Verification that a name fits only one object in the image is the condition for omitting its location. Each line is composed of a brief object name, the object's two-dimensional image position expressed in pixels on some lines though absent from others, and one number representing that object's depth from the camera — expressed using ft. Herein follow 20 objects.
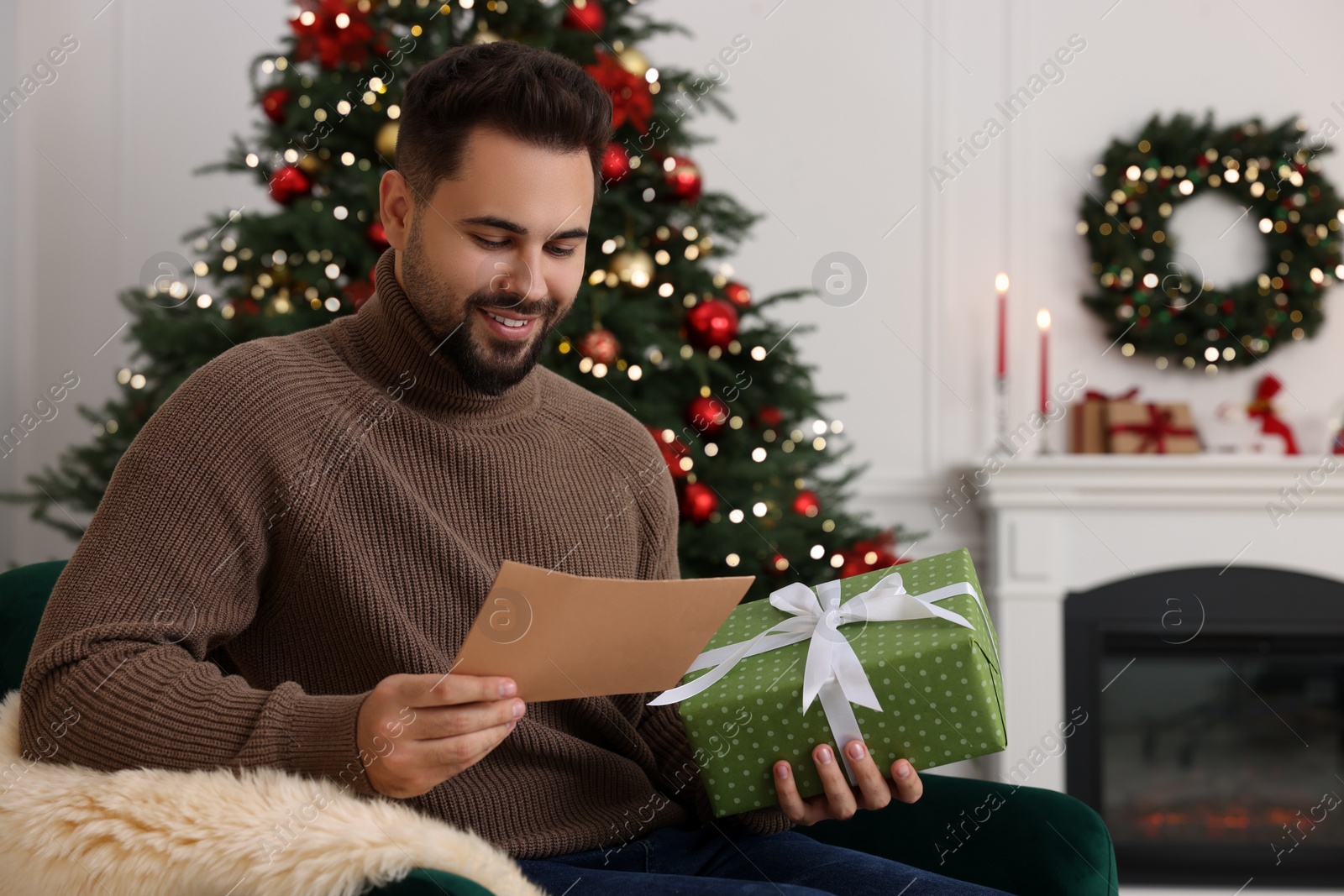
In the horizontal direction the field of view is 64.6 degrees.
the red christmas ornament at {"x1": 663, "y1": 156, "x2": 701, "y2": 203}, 7.28
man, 2.98
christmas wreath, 9.66
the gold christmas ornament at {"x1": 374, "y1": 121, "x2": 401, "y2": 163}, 7.06
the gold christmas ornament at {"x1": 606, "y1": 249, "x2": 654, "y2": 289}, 7.14
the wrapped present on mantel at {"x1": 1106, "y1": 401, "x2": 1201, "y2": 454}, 9.46
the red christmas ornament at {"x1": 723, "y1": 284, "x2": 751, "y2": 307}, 7.58
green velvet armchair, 3.80
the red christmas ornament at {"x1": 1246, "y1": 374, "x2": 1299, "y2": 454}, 9.57
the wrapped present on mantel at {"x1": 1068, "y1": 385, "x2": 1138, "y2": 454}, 9.64
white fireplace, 9.28
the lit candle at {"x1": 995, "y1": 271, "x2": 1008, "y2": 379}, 9.56
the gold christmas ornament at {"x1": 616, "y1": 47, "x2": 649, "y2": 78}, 7.13
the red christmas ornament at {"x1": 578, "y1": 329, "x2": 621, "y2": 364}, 6.77
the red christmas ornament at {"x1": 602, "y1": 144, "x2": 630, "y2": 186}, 6.70
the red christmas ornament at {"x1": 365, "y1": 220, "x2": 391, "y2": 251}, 6.98
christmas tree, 6.98
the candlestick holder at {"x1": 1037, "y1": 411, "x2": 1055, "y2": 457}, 9.46
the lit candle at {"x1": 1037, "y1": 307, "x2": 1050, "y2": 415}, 9.23
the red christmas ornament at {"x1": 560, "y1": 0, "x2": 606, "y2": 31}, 7.18
